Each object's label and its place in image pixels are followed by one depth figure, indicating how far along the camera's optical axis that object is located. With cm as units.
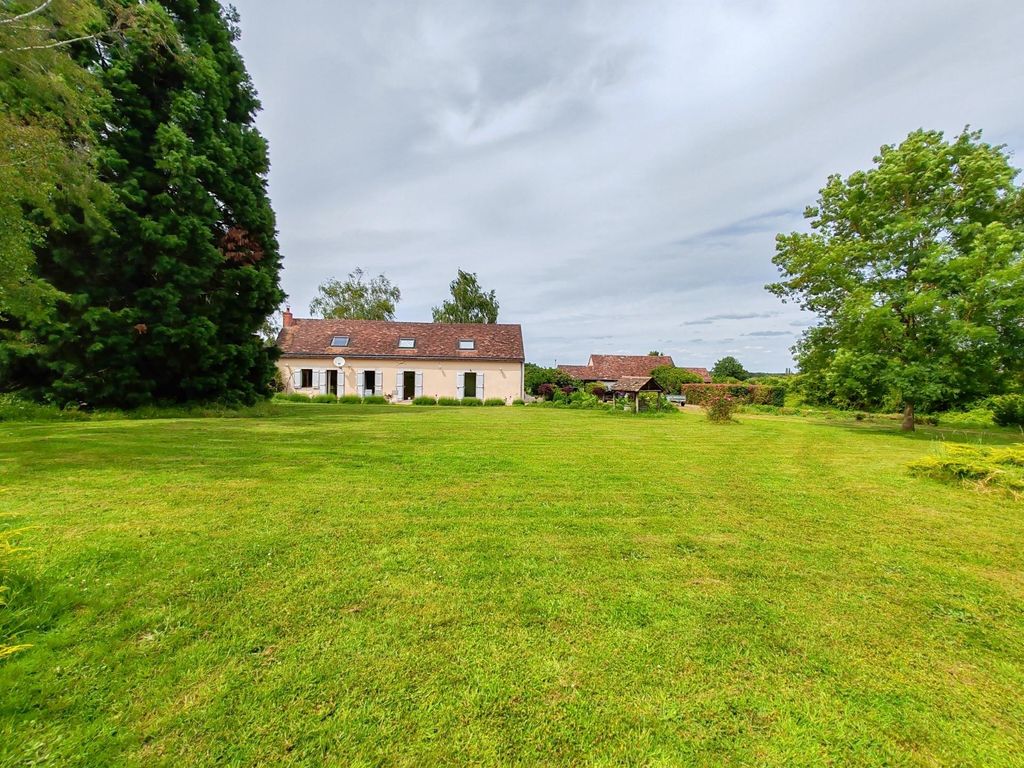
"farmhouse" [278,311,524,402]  2133
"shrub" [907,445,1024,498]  473
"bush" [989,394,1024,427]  1205
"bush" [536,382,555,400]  2308
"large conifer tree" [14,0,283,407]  942
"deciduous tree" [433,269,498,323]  3444
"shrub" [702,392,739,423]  1305
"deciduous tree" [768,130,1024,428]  930
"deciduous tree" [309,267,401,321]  3406
